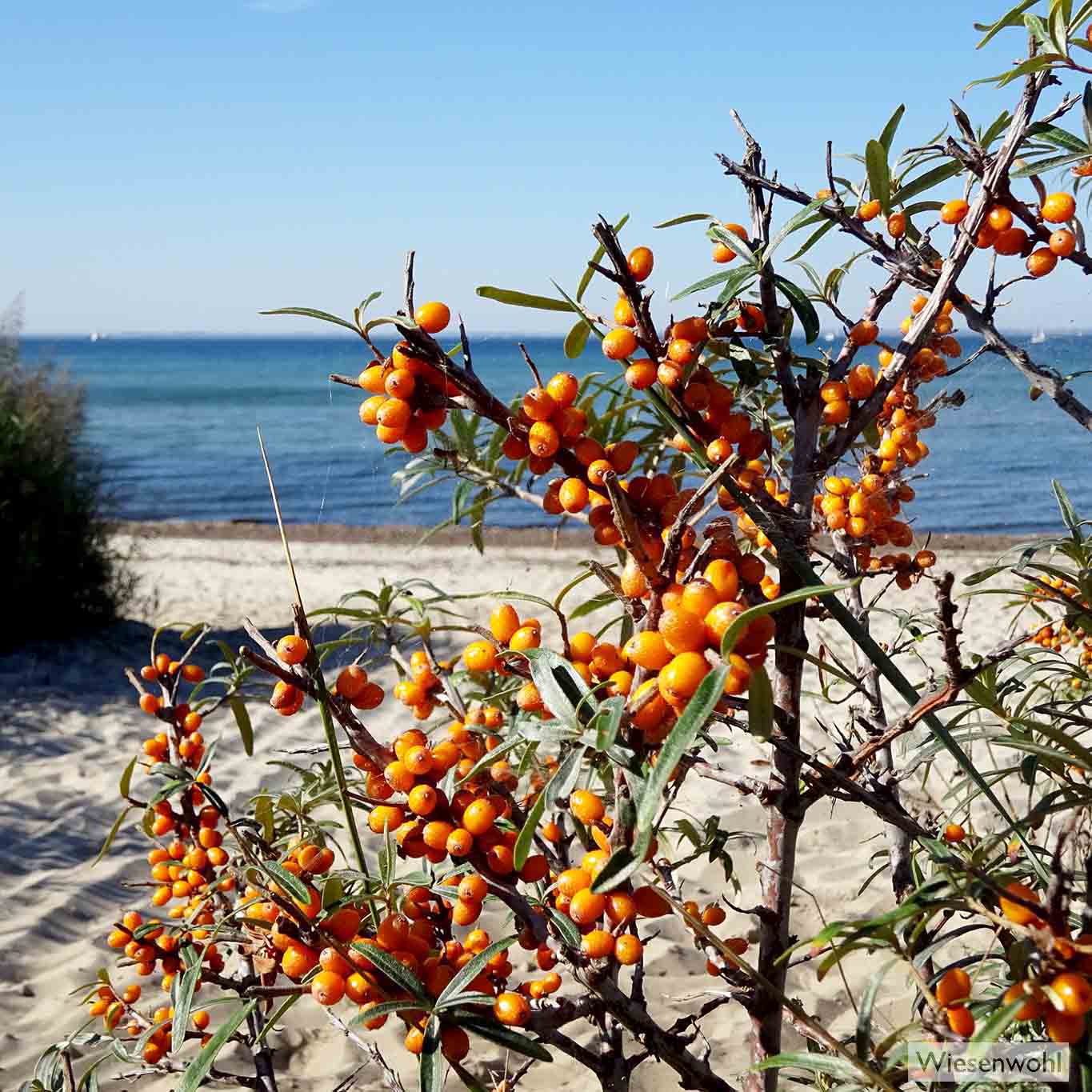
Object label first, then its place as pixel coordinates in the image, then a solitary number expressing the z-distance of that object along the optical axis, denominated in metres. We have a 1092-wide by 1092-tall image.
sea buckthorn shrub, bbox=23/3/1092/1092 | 0.27
